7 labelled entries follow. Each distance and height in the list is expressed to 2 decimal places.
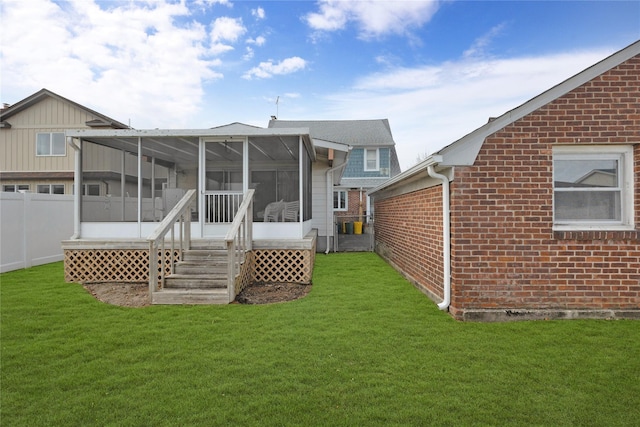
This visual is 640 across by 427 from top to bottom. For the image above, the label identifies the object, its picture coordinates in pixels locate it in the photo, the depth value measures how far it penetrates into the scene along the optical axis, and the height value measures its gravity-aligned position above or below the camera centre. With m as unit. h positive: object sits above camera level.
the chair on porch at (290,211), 8.90 +0.04
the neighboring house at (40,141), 17.02 +3.45
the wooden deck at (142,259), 7.09 -0.94
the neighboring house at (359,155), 20.38 +3.50
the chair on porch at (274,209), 8.75 +0.08
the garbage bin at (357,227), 17.08 -0.70
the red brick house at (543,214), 4.71 -0.02
